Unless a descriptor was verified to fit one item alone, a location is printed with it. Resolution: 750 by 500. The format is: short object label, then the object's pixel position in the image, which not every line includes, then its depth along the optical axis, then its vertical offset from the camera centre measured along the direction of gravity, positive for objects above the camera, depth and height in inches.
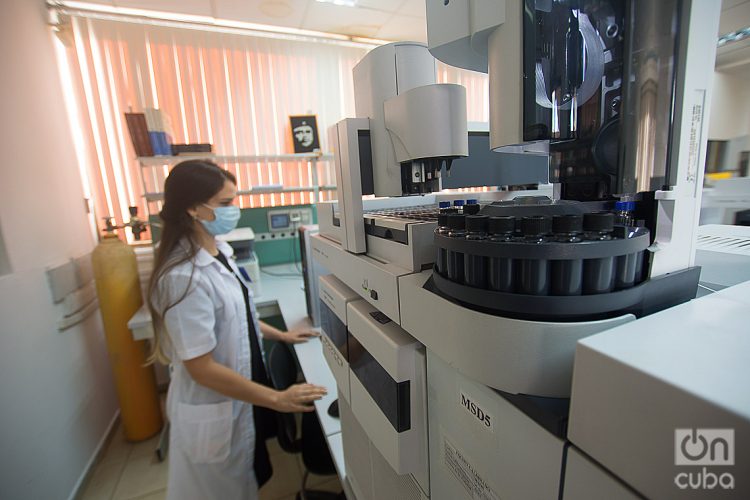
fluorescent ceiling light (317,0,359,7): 90.0 +53.0
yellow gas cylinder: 70.2 -29.8
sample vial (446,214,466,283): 13.8 -2.9
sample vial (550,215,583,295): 11.2 -2.9
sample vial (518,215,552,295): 11.4 -2.9
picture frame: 107.3 +20.7
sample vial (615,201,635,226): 13.6 -1.5
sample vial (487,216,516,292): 12.1 -2.8
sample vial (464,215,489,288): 12.9 -3.0
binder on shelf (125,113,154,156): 80.0 +17.6
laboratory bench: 39.1 -25.5
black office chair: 45.9 -34.5
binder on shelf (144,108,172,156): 81.4 +18.4
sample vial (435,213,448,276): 15.0 -3.1
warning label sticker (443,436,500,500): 14.4 -13.6
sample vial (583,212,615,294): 11.4 -3.0
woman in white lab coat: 41.6 -20.9
